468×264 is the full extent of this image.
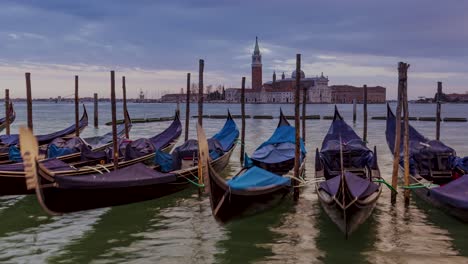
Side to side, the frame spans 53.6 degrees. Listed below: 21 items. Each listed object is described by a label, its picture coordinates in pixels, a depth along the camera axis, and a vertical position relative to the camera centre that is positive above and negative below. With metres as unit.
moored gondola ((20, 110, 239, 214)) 6.34 -1.24
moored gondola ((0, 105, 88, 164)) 11.45 -1.01
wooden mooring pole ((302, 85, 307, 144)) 14.41 -0.12
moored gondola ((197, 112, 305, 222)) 6.32 -1.25
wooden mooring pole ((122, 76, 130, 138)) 15.47 +0.01
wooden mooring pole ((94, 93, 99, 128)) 32.38 -0.76
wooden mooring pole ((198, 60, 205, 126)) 11.46 +0.46
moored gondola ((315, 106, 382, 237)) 6.23 -1.24
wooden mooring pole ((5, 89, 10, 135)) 17.29 -0.07
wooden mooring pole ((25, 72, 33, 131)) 12.85 +0.31
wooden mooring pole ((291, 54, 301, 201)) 8.49 -0.51
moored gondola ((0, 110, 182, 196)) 8.03 -1.14
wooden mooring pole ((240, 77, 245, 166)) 13.84 -0.36
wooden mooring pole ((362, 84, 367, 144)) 18.31 -0.12
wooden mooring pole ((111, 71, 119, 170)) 9.38 -0.30
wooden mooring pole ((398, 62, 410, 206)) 8.02 -0.18
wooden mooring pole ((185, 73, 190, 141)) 13.43 +0.04
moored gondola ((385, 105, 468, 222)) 6.83 -1.24
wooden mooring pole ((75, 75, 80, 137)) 15.69 -0.08
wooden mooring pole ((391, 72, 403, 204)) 8.09 -0.56
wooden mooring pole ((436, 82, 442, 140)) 14.51 +0.20
